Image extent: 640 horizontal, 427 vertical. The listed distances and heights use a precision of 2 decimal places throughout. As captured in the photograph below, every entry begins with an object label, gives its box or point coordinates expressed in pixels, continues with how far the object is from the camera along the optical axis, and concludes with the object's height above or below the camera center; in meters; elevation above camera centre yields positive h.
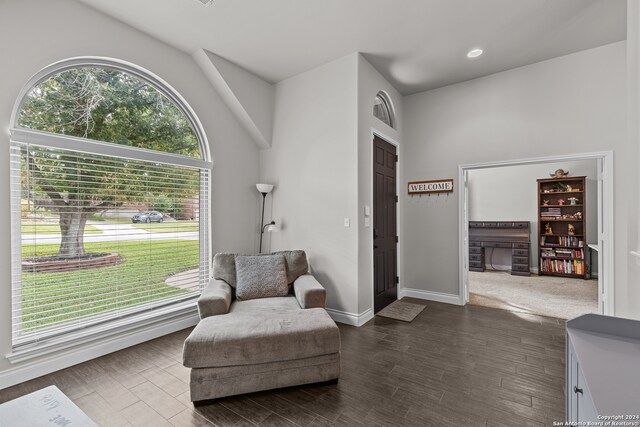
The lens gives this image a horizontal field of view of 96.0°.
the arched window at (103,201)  2.26 +0.12
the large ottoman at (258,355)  1.88 -0.96
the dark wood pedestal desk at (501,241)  6.08 -0.59
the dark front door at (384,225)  3.71 -0.15
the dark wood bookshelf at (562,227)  5.69 -0.26
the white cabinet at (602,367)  0.82 -0.52
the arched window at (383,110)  3.99 +1.48
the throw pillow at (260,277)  2.89 -0.66
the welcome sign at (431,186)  4.09 +0.41
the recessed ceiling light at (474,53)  3.21 +1.83
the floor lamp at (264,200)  3.69 +0.19
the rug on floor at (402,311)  3.51 -1.25
